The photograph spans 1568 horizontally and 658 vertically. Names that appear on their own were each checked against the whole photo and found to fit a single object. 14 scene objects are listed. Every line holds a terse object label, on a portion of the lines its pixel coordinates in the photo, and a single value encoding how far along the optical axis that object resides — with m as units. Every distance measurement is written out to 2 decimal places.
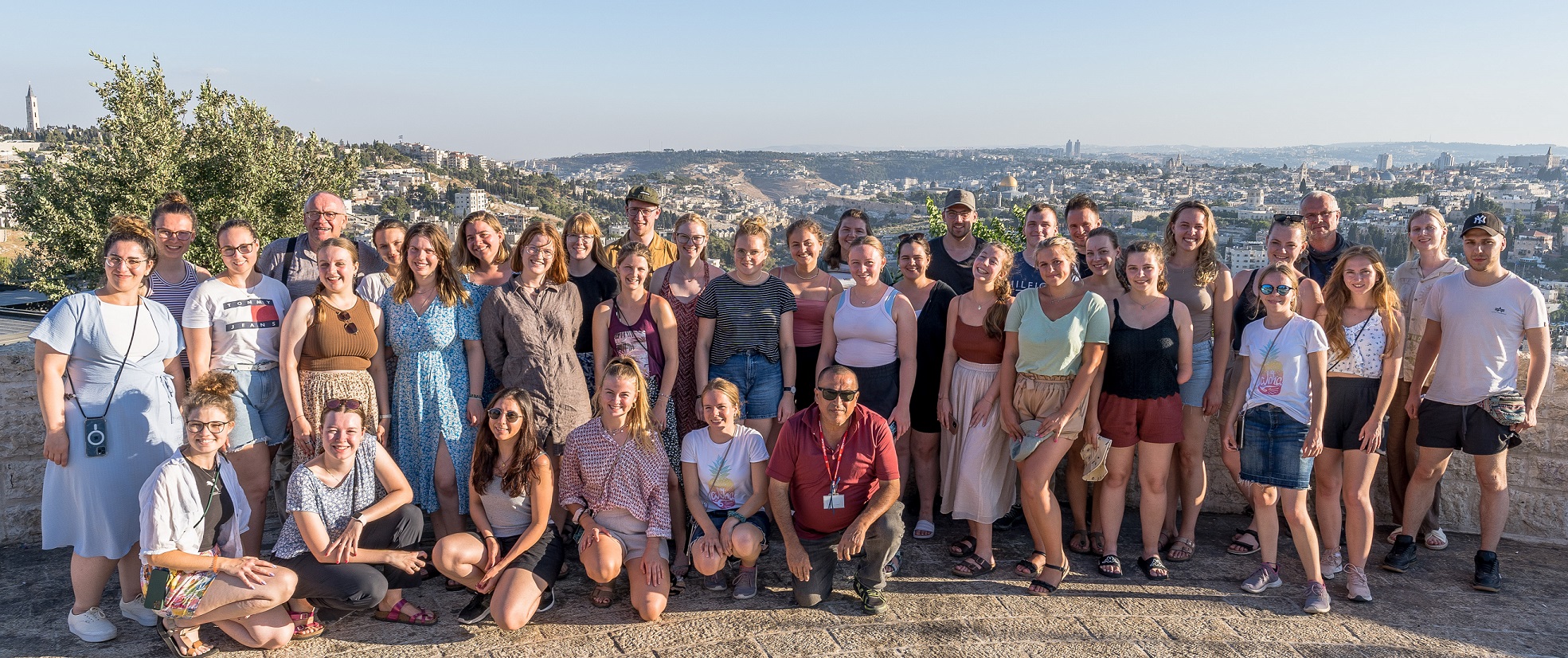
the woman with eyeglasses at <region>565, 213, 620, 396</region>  4.29
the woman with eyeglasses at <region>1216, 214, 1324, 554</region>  4.00
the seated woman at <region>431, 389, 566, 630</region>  3.44
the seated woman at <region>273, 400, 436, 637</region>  3.30
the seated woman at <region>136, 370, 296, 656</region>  3.11
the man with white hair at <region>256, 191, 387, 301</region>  4.12
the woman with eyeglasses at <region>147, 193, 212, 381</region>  3.78
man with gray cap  4.95
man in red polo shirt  3.61
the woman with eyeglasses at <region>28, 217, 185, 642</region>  3.29
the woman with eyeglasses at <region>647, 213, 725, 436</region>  4.27
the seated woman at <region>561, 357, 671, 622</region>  3.57
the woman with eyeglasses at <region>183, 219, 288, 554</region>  3.58
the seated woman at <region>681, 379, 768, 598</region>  3.61
